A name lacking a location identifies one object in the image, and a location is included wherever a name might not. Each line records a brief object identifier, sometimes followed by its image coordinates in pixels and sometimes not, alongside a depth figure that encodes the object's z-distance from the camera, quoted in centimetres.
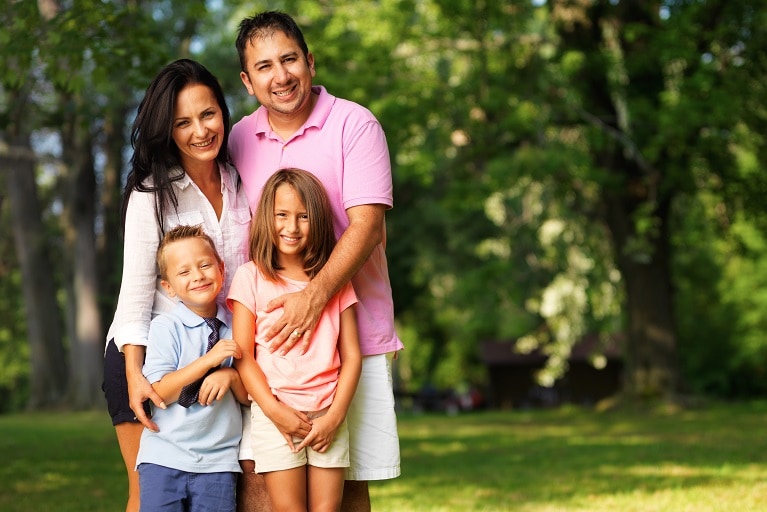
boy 416
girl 409
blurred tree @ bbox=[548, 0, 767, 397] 1861
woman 429
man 429
